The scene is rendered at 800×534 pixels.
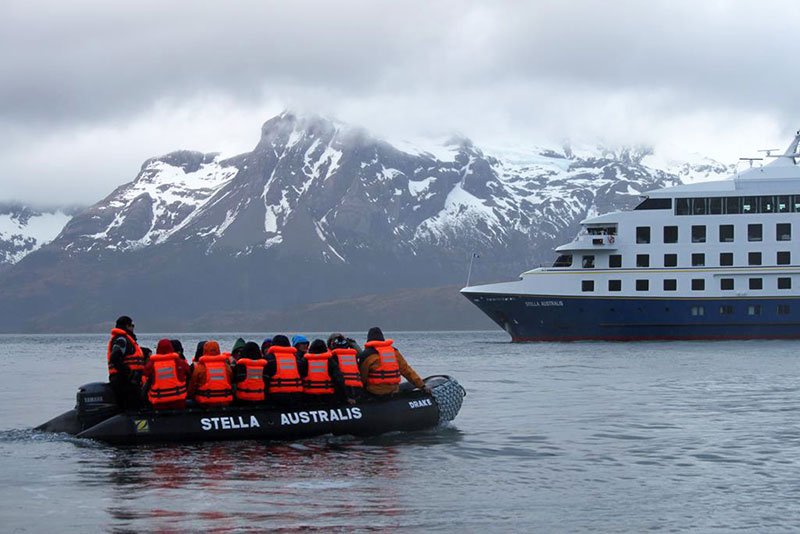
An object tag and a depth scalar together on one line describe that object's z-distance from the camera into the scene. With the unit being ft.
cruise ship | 277.64
